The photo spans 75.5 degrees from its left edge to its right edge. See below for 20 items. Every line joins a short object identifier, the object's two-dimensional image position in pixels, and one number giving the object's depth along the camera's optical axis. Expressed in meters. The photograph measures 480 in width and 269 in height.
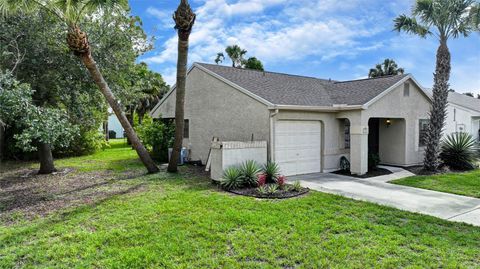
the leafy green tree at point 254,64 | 34.06
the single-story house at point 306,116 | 11.84
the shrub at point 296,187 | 9.19
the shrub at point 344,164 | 13.31
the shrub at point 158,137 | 16.16
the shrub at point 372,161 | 13.54
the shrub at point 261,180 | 9.65
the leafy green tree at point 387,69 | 42.78
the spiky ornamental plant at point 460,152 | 14.03
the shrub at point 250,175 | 9.76
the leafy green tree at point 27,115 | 7.42
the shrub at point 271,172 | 10.37
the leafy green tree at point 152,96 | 30.03
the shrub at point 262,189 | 8.79
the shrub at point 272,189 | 8.77
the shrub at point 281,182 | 9.44
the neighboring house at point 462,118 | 22.58
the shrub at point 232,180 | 9.52
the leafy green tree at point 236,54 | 38.84
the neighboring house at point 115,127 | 48.23
